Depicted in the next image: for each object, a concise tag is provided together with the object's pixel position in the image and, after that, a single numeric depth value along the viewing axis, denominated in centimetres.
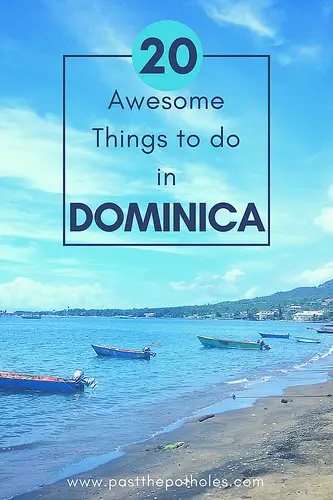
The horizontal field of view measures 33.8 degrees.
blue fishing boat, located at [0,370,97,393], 3139
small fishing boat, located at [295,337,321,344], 8896
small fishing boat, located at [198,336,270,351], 6925
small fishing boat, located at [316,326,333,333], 12319
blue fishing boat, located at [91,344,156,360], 5650
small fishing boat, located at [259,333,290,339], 10169
